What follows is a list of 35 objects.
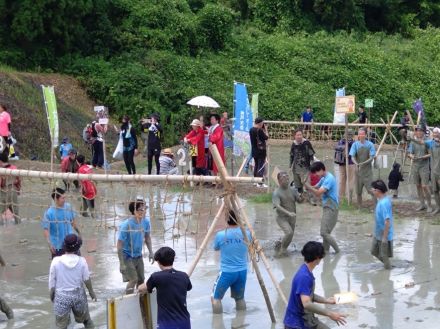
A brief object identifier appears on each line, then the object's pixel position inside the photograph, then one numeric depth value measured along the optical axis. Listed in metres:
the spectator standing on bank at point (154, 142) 21.23
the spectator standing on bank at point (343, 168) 19.12
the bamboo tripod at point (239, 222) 10.19
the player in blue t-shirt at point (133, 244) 11.08
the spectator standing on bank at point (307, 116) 31.04
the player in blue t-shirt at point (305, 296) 7.93
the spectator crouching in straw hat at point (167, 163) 19.52
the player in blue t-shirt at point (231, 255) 10.77
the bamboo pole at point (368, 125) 20.09
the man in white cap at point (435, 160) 16.98
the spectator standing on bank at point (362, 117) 29.25
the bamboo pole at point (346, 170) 18.28
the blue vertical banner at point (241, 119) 18.16
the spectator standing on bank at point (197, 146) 19.91
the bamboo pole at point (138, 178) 10.21
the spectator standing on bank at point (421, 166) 17.56
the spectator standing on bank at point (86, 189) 15.74
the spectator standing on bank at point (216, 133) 19.22
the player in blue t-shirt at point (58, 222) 11.64
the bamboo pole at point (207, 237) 10.49
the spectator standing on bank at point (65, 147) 21.45
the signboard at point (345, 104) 17.97
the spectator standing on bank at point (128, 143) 21.59
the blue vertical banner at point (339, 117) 21.79
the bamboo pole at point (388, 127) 19.48
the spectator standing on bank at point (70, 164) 17.66
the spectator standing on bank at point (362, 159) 17.55
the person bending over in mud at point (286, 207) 13.59
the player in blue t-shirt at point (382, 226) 12.49
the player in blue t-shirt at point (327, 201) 13.67
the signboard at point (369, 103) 27.44
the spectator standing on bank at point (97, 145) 23.48
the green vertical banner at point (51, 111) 20.08
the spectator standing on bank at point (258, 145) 19.67
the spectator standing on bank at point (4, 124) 22.40
